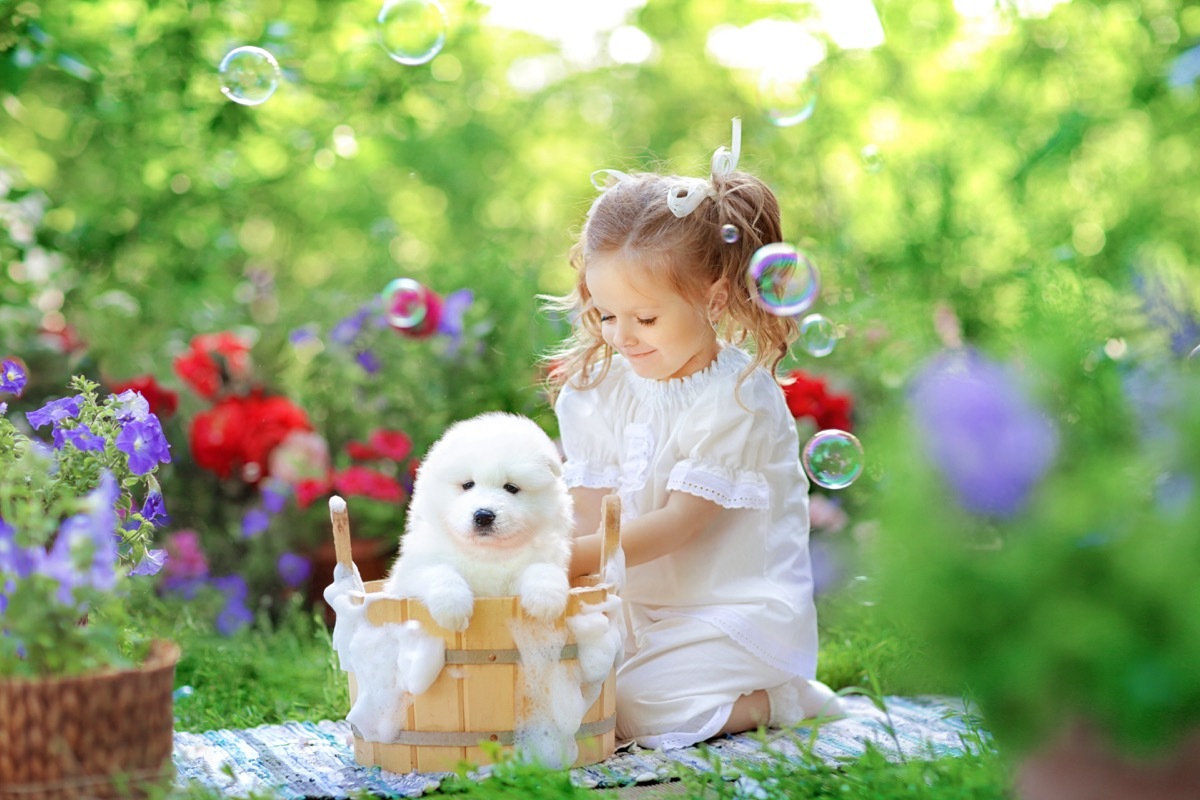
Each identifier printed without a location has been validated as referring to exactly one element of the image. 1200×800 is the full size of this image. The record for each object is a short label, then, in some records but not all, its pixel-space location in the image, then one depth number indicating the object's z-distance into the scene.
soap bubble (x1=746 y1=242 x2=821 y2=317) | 2.78
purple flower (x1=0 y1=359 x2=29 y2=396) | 2.57
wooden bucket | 2.27
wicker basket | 1.77
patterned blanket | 2.30
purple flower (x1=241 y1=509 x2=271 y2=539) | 4.17
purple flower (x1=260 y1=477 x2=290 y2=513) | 4.19
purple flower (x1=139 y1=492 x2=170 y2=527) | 2.47
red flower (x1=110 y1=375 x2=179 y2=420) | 4.10
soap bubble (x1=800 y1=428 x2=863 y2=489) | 3.07
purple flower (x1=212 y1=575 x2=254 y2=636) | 3.94
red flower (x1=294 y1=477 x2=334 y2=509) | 4.12
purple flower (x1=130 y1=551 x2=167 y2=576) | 2.41
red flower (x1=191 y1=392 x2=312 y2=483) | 4.21
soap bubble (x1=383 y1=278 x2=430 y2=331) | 3.80
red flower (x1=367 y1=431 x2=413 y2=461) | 4.19
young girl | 2.75
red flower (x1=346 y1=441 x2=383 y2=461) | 4.24
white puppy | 2.25
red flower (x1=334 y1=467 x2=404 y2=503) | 4.05
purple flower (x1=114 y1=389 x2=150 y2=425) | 2.42
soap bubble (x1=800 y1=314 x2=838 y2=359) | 3.28
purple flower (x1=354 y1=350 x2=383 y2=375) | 4.41
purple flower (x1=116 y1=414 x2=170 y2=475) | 2.36
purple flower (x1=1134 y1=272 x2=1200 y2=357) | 2.02
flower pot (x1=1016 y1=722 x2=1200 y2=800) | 1.37
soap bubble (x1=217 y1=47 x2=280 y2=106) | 3.47
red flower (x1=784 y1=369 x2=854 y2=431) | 4.20
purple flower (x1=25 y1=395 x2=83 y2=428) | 2.42
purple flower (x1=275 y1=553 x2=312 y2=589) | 4.11
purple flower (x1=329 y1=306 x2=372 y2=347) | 4.44
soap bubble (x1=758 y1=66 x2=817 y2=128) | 3.60
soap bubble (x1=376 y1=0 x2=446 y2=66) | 3.57
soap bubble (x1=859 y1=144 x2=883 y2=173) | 3.65
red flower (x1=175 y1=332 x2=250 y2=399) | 4.41
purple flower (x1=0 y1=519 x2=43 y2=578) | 1.81
